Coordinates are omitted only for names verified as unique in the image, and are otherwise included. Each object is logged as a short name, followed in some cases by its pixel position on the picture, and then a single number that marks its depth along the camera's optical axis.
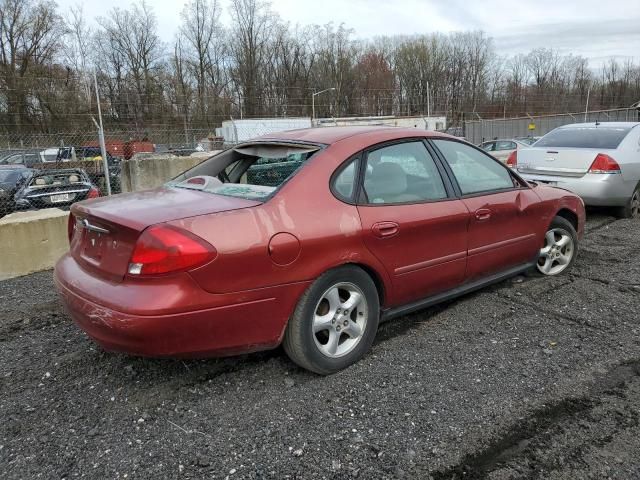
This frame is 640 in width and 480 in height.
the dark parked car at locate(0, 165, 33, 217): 10.30
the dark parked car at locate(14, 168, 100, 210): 10.08
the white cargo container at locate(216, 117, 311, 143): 19.74
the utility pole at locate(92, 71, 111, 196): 9.16
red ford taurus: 2.53
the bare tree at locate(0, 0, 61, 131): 47.97
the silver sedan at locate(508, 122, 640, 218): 7.00
